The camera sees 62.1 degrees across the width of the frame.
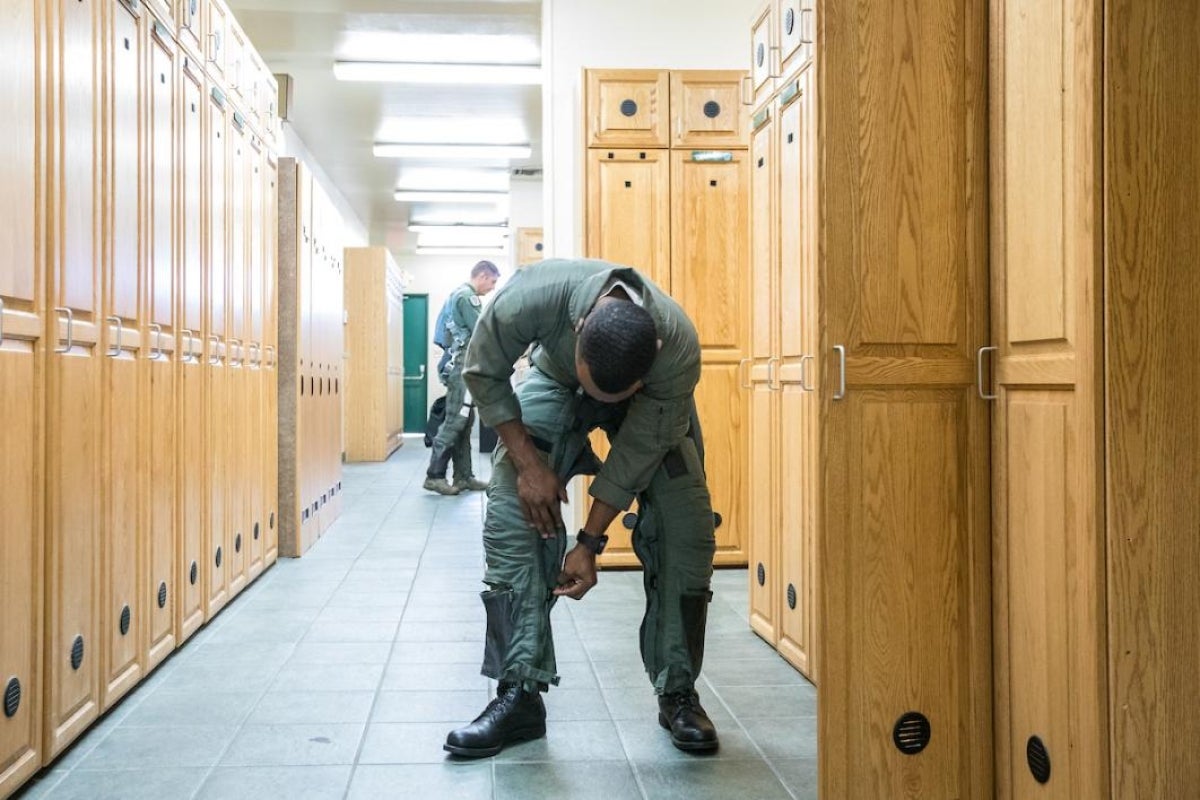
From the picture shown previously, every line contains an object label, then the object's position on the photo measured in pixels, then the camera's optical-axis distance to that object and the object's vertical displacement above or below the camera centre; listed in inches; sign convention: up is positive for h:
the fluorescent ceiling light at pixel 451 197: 529.7 +110.1
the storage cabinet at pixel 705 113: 198.2 +57.2
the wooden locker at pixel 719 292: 194.5 +21.3
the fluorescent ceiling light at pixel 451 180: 479.5 +110.1
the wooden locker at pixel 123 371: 108.5 +3.6
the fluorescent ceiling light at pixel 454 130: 392.5 +110.0
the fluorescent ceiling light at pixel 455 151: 425.7 +108.6
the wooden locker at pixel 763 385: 141.3 +2.3
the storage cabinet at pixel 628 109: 197.9 +58.1
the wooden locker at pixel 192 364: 138.7 +5.7
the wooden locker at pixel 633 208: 196.5 +38.1
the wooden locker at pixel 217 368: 153.2 +5.5
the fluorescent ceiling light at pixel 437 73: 324.2 +107.9
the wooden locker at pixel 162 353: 124.6 +6.5
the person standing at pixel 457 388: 309.9 +4.2
